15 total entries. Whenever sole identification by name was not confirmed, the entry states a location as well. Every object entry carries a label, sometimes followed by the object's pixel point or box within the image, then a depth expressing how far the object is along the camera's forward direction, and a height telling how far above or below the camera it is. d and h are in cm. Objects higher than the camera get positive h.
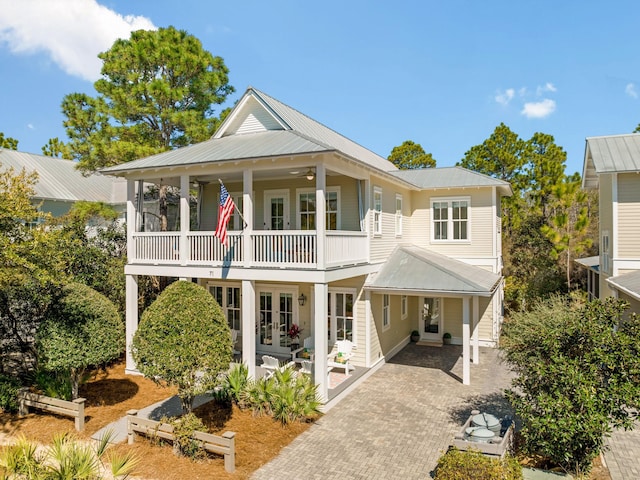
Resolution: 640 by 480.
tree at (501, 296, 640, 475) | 698 -258
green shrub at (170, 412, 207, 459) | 840 -407
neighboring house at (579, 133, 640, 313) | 1424 +56
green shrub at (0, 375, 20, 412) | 1074 -406
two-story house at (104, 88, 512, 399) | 1206 -34
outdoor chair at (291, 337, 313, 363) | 1424 -405
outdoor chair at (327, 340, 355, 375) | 1359 -407
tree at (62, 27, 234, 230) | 1848 +599
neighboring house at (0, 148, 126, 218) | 2803 +362
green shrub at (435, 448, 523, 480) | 673 -382
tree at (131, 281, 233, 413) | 848 -222
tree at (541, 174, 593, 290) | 2467 +12
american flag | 1170 +64
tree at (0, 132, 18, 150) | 4324 +969
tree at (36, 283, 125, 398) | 1021 -246
